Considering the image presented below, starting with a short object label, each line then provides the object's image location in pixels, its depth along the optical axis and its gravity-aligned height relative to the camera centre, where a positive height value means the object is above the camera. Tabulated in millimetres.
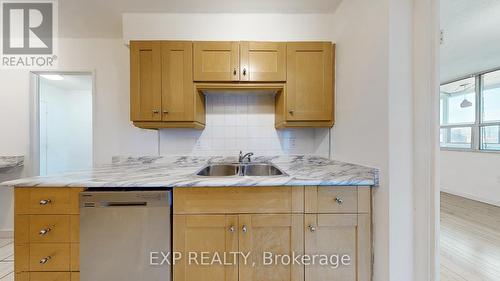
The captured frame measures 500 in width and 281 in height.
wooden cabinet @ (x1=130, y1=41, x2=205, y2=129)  1821 +516
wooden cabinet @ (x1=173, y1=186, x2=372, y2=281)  1317 -618
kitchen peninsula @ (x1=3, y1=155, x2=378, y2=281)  1294 -514
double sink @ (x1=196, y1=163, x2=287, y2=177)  2053 -294
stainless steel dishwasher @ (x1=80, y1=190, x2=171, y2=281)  1291 -594
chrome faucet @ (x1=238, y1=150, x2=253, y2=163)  2086 -163
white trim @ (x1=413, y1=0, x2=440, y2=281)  1118 +12
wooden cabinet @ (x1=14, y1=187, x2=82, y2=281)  1290 -582
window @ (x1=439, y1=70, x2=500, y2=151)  3482 +521
